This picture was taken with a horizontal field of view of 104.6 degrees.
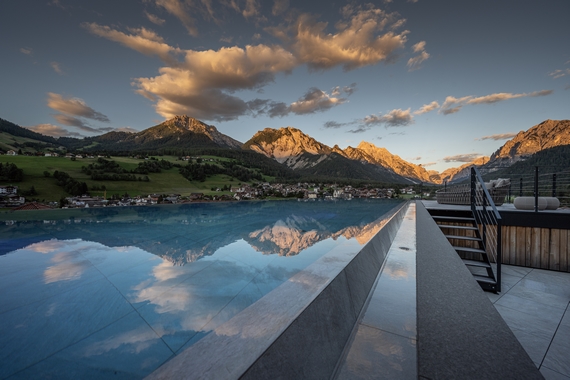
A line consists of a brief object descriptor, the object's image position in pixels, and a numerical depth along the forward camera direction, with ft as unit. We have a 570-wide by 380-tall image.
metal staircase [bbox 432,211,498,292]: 12.18
